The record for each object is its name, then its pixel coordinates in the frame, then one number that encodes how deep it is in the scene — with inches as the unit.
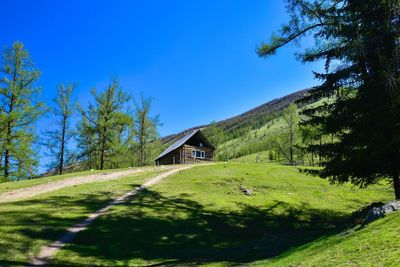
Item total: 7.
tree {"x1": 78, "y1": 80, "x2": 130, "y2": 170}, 2057.1
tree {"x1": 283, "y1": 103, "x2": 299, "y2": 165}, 2866.6
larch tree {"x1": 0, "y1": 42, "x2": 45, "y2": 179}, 1599.4
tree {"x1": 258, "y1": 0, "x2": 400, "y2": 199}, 631.8
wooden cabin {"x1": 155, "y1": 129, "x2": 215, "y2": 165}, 2374.5
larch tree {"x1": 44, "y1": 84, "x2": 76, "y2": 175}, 2081.7
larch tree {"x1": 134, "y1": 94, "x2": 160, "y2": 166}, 2465.6
